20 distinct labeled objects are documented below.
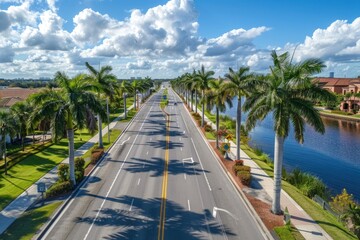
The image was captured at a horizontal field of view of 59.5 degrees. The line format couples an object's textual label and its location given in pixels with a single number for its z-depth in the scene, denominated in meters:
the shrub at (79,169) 28.34
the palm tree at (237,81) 32.98
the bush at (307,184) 29.05
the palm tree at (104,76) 42.98
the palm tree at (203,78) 55.34
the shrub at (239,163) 32.32
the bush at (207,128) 54.41
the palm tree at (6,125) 30.78
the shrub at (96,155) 34.78
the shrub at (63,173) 27.27
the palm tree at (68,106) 25.80
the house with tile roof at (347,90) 96.38
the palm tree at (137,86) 93.69
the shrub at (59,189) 24.73
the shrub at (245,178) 27.27
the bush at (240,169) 29.64
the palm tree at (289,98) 19.97
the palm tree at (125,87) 81.69
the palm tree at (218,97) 35.00
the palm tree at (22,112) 38.19
